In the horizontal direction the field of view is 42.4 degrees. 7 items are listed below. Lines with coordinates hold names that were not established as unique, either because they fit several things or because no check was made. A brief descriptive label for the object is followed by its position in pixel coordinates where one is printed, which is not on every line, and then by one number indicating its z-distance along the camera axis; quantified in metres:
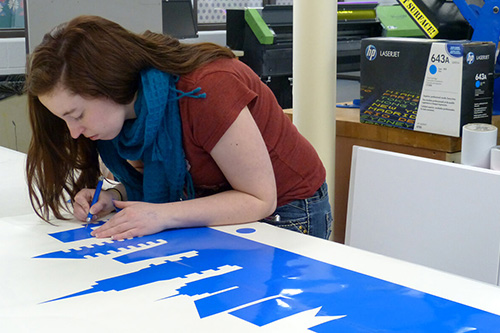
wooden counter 2.00
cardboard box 1.90
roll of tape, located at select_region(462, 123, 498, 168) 1.78
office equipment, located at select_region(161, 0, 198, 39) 3.29
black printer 3.51
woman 1.14
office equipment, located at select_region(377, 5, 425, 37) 3.97
